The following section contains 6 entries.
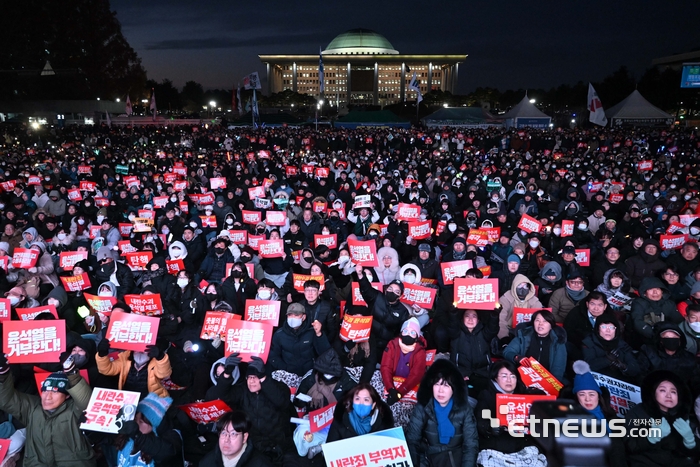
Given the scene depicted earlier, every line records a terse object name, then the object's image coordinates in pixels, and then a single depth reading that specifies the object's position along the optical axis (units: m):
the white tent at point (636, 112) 27.25
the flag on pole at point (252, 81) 23.78
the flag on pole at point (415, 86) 28.59
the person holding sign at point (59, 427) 3.37
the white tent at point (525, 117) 32.41
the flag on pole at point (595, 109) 19.02
